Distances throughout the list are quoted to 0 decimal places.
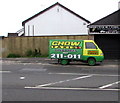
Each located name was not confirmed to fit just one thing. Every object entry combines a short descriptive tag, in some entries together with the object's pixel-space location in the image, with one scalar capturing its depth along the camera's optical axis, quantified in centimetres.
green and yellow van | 1839
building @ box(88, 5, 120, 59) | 2400
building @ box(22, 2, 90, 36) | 3294
